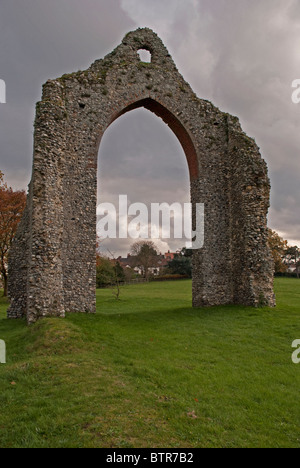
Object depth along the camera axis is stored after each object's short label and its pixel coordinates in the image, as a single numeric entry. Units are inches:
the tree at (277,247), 1779.3
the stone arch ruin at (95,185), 436.8
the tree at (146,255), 2082.9
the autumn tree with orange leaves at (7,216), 933.2
